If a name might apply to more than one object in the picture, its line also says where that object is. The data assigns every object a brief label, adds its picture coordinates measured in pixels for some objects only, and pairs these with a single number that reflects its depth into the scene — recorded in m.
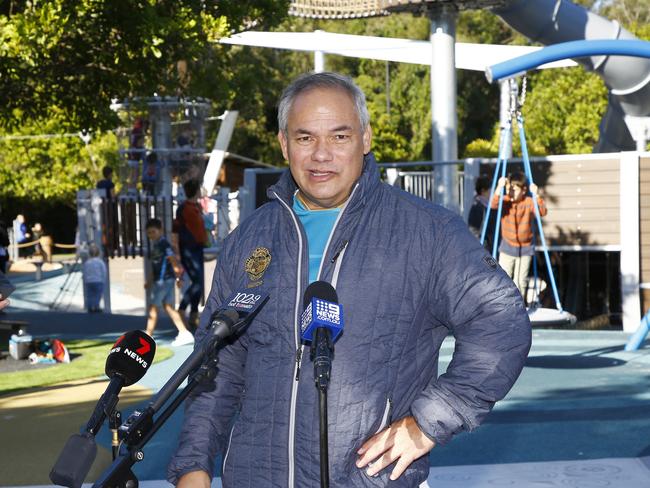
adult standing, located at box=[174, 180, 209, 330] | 14.45
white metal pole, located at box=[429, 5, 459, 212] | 19.78
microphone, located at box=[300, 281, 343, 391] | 2.55
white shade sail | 27.47
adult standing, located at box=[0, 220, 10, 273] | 13.50
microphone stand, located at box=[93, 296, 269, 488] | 2.45
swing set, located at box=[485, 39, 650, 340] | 12.38
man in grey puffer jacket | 2.83
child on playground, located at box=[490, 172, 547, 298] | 14.49
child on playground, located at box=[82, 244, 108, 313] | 20.52
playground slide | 20.38
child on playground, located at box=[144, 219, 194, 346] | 13.62
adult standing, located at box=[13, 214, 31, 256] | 43.04
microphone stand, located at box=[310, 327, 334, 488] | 2.54
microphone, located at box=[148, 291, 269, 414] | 2.54
